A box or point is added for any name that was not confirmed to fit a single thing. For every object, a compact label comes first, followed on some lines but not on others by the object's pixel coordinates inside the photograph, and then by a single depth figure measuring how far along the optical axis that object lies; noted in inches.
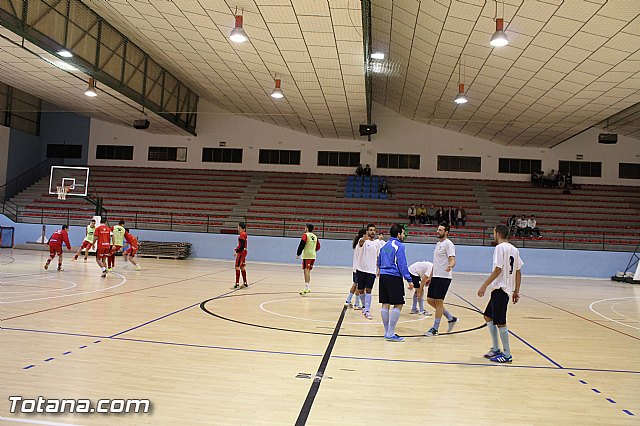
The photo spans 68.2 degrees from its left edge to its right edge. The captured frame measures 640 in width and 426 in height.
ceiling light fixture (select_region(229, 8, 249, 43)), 459.8
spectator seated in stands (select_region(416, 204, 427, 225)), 965.2
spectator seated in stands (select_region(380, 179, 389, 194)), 1100.5
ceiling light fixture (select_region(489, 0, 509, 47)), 414.3
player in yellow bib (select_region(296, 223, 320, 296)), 476.2
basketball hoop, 967.8
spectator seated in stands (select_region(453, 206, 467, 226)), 957.2
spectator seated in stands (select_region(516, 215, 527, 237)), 911.0
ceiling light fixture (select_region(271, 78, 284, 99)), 687.3
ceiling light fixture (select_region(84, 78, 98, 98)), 752.3
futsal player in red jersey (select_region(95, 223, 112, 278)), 550.6
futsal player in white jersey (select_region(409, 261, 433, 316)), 371.2
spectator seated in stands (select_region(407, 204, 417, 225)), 975.6
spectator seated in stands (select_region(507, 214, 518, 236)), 917.7
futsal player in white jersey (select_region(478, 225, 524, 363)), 238.5
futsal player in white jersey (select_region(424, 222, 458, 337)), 292.2
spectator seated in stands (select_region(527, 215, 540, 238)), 909.2
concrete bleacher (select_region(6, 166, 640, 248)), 959.0
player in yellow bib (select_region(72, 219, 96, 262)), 669.3
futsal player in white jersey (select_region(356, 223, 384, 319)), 354.0
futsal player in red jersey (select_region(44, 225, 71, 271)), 570.9
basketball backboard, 968.9
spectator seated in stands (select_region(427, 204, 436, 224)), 960.3
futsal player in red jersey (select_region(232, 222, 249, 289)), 485.0
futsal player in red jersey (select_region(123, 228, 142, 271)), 632.9
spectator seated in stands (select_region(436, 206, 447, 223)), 958.8
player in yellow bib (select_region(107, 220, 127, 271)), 593.1
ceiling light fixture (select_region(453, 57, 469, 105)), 673.0
